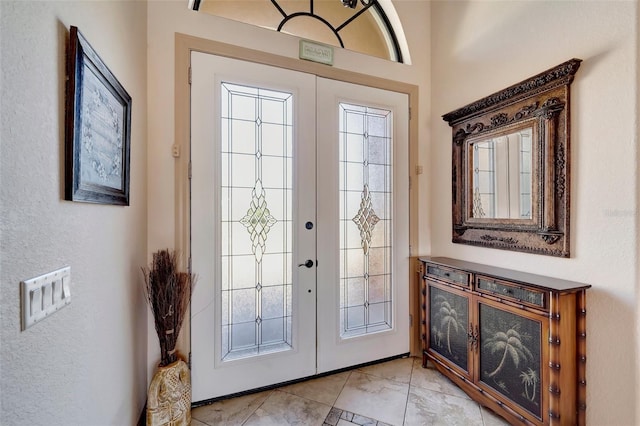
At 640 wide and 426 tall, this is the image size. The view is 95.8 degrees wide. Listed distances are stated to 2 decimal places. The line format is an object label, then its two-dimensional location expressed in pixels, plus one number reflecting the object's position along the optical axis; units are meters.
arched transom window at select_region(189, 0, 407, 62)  2.32
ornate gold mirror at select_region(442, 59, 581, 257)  1.79
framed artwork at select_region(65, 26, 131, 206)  1.03
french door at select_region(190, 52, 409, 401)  2.08
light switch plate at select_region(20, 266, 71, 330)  0.77
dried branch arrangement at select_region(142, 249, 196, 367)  1.77
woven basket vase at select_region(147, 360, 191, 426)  1.70
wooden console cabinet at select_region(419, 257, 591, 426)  1.60
